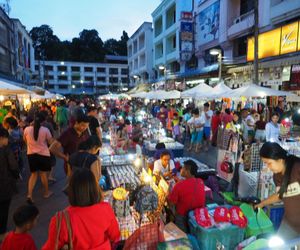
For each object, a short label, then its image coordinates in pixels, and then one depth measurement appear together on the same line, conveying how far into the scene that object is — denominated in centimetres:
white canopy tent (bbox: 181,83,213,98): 1148
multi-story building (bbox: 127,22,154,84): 4346
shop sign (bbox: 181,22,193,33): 2411
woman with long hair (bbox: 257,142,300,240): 274
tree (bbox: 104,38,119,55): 9844
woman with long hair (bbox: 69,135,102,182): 351
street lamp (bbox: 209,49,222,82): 1532
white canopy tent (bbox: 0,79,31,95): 800
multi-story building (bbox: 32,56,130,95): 8094
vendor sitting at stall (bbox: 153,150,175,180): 548
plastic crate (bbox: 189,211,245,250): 337
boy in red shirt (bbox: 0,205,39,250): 282
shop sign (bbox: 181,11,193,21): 2419
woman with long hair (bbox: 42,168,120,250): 212
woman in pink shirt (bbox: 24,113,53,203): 558
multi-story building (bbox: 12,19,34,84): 3538
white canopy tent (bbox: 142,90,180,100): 1413
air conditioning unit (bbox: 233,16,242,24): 1779
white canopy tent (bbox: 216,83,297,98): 859
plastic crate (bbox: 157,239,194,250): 291
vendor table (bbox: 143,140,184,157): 868
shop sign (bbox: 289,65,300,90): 1134
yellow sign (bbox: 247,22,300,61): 1197
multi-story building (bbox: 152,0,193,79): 2830
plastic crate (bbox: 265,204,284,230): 451
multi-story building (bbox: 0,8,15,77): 2872
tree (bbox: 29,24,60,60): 8669
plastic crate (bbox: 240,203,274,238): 364
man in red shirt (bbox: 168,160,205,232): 392
